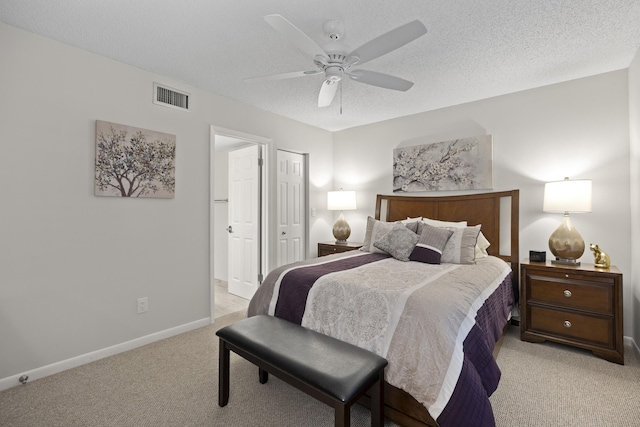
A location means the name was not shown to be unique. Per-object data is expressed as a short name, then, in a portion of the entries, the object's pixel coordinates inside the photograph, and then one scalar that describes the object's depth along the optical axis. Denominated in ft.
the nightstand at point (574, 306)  7.98
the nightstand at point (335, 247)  13.56
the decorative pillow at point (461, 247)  9.27
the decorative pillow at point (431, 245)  9.21
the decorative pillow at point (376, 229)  10.86
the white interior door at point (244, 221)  13.24
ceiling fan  5.36
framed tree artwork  8.29
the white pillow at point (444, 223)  11.03
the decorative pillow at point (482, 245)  10.37
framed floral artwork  11.51
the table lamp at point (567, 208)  8.61
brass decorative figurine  8.61
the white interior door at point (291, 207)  13.83
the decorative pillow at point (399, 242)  9.61
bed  4.94
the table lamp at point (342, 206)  14.39
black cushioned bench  4.50
